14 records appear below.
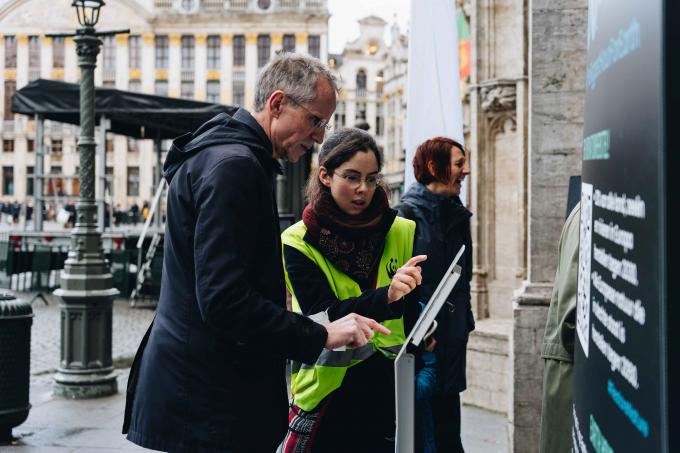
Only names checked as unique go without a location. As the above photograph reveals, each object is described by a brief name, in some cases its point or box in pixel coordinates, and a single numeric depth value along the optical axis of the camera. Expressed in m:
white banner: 5.39
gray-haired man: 1.99
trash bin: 5.52
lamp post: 7.15
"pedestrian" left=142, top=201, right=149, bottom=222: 46.69
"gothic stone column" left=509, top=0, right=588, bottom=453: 4.59
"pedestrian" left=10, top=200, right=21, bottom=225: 52.41
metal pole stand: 2.05
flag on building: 8.85
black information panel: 0.88
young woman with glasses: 2.62
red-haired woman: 3.57
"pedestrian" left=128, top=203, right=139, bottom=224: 53.07
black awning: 14.88
